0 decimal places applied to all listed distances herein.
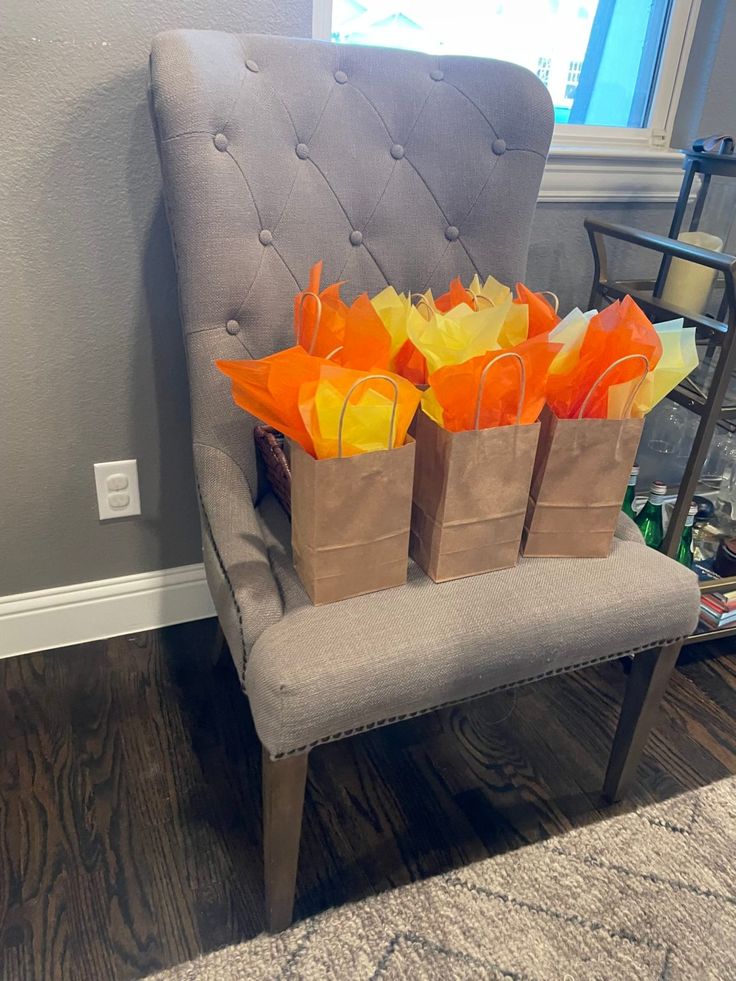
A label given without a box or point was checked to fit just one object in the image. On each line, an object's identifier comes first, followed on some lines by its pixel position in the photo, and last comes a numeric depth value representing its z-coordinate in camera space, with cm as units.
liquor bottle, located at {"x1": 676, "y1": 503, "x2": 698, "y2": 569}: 150
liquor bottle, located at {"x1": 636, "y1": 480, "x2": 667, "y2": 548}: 148
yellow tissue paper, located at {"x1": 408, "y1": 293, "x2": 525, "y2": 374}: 87
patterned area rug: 95
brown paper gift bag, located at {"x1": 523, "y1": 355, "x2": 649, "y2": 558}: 93
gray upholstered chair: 85
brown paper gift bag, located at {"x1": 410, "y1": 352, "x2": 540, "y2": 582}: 87
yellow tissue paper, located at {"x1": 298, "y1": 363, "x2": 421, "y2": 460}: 79
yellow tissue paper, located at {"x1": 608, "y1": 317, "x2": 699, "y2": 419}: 92
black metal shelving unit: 116
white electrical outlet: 136
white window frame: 146
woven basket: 102
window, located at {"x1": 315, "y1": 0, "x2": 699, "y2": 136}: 135
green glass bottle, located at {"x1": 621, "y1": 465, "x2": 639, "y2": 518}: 148
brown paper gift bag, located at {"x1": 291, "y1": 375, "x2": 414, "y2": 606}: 82
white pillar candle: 134
